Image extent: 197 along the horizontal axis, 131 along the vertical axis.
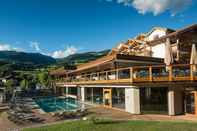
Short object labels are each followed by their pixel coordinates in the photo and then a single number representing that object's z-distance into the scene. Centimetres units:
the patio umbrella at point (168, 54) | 1138
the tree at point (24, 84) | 3585
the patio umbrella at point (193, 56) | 1098
